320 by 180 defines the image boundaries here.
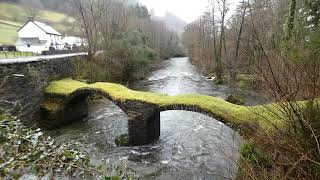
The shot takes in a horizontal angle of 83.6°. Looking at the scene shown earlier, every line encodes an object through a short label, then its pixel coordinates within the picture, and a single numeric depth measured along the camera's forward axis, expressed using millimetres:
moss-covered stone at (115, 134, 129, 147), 8760
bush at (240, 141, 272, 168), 4392
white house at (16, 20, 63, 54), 31440
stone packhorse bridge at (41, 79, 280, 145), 6999
